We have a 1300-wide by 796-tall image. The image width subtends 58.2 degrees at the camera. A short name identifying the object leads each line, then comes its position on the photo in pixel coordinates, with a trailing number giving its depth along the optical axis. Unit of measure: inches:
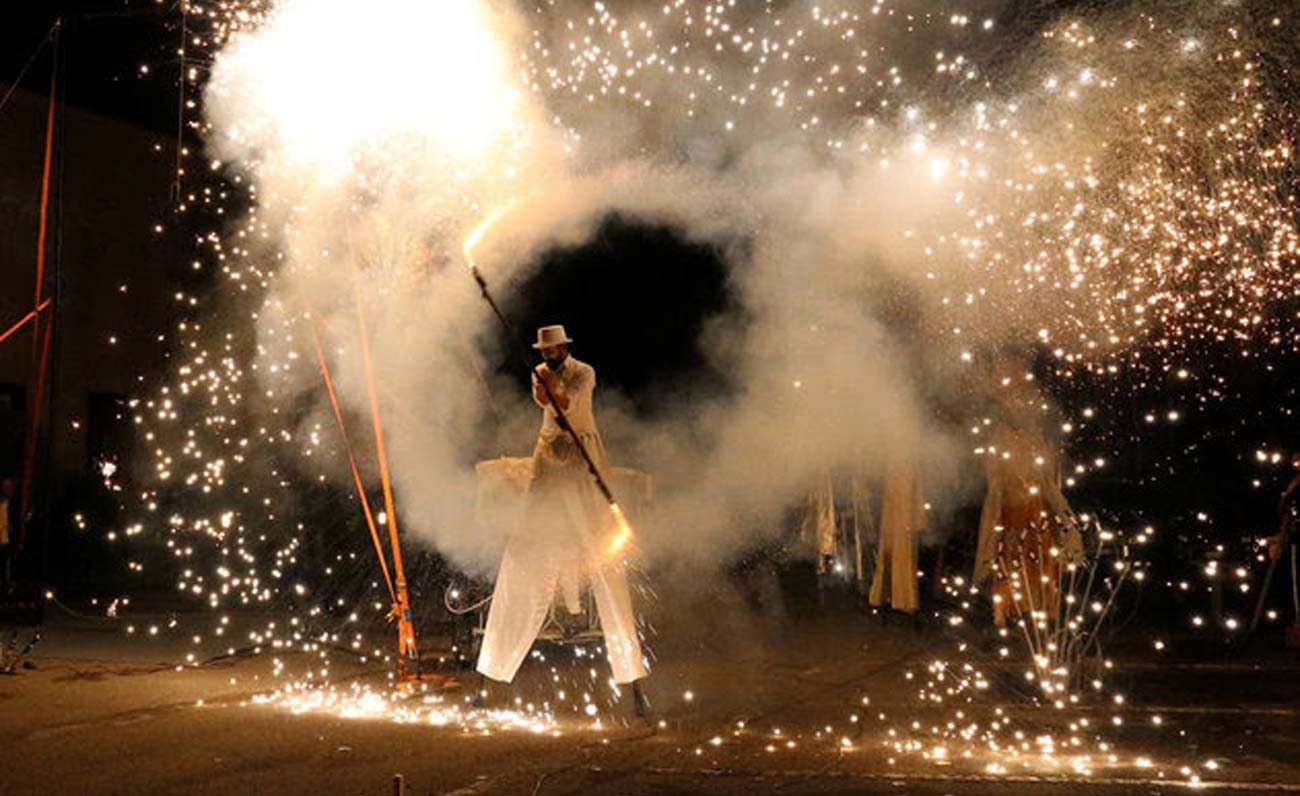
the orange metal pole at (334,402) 338.9
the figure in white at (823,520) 380.2
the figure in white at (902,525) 346.6
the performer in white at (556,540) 242.5
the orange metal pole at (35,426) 301.2
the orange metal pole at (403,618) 275.7
